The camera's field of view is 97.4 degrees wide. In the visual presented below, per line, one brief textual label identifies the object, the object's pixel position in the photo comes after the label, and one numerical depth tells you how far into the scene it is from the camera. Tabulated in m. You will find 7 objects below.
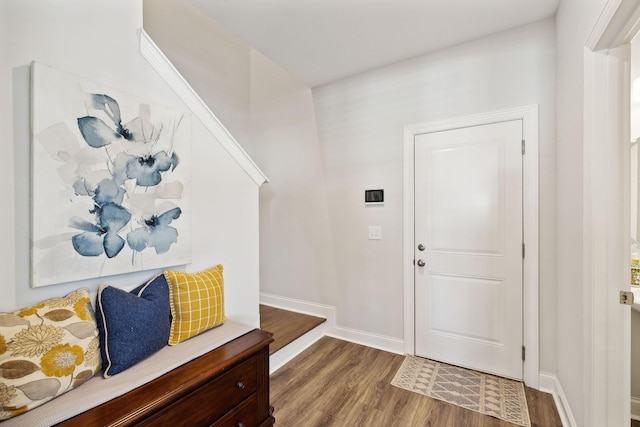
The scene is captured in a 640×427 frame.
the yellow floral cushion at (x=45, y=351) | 0.91
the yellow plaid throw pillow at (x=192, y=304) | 1.46
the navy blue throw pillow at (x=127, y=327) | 1.17
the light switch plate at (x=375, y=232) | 2.72
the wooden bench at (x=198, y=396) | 0.97
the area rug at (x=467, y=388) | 1.85
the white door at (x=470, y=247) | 2.16
